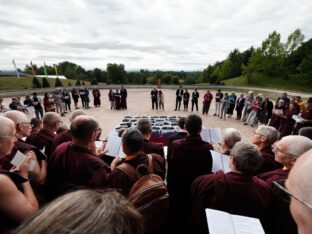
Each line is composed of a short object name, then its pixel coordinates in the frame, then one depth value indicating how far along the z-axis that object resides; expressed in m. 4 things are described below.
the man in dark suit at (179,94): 15.34
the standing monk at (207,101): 13.89
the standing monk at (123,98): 16.12
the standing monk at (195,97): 15.03
